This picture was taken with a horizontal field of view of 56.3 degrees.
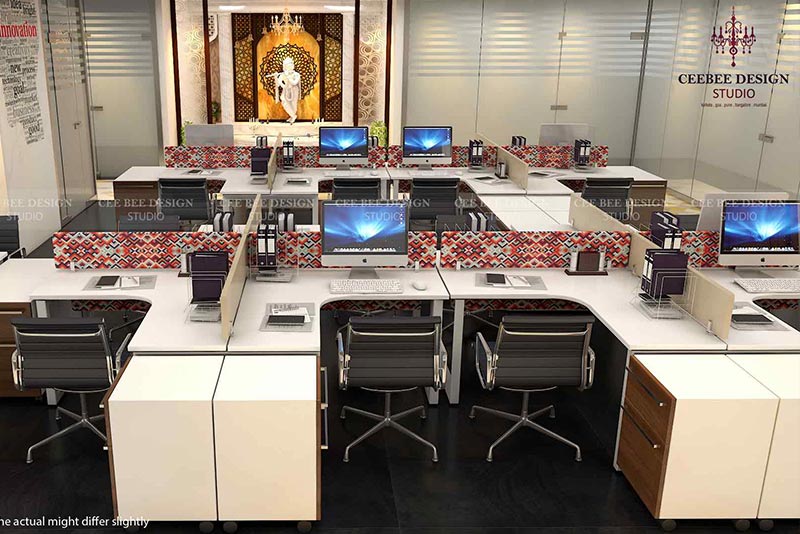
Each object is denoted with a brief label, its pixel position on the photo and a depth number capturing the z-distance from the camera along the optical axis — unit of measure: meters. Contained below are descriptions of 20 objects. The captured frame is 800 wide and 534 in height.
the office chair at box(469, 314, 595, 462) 4.12
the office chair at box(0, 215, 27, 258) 5.66
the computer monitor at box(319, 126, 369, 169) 8.97
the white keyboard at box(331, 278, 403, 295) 4.79
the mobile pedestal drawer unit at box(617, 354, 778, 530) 3.64
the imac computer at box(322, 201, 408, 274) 5.02
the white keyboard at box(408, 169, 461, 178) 8.82
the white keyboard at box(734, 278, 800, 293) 5.03
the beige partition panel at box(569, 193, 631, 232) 5.45
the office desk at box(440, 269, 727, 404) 4.16
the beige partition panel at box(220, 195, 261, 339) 3.99
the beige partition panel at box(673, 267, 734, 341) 4.17
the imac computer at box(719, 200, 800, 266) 5.19
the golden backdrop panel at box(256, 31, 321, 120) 13.15
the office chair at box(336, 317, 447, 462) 4.03
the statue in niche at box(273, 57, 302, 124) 13.12
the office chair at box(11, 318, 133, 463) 3.97
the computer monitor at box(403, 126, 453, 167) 9.15
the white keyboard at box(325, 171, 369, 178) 8.79
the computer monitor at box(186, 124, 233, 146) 9.17
